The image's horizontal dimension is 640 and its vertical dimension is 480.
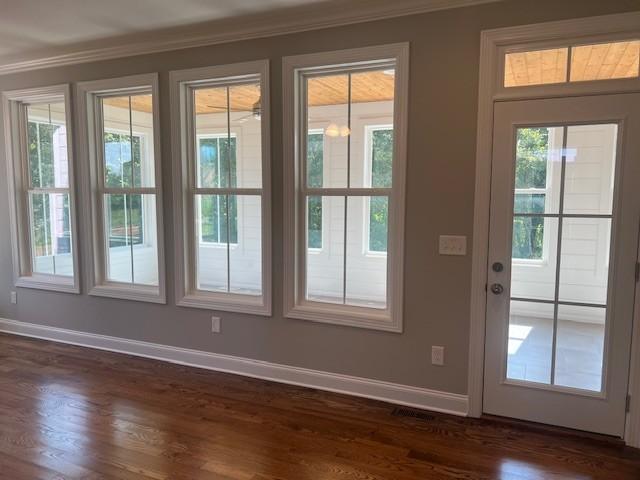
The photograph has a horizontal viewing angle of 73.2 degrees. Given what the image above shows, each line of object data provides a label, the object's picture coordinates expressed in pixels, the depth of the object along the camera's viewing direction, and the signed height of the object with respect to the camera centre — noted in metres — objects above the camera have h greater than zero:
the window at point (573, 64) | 2.38 +0.78
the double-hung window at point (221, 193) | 3.43 +0.04
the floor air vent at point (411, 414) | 2.81 -1.41
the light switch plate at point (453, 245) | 2.76 -0.29
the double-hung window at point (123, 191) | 3.78 +0.06
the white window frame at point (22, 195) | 4.06 +0.02
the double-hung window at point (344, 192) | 3.01 +0.05
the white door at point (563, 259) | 2.45 -0.35
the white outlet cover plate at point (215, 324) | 3.55 -1.04
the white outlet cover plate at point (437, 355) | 2.88 -1.04
